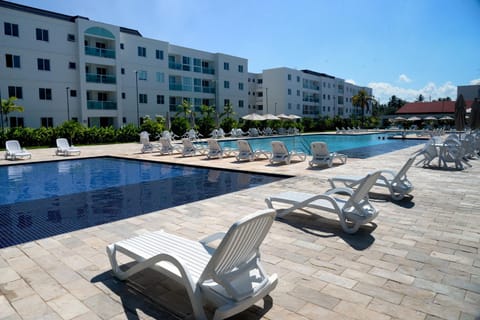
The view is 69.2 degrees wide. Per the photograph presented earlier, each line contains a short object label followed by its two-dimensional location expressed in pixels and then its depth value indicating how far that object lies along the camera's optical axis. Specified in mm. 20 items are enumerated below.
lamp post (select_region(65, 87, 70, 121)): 32400
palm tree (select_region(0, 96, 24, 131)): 25938
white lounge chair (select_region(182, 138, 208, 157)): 17547
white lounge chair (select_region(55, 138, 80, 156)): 18219
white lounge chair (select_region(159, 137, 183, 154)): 18531
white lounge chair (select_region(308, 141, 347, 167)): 12797
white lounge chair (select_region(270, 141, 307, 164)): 14070
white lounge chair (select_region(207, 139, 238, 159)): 16406
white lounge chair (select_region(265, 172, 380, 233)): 5258
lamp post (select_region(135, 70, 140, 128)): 38178
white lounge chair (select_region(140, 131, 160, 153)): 19703
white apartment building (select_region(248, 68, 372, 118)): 59828
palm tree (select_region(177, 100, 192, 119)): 40434
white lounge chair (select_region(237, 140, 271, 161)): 15258
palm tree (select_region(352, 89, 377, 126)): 68438
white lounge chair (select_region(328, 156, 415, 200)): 7328
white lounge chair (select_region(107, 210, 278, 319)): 2775
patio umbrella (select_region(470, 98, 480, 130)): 16562
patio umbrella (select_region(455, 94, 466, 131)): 15438
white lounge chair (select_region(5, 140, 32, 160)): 16395
